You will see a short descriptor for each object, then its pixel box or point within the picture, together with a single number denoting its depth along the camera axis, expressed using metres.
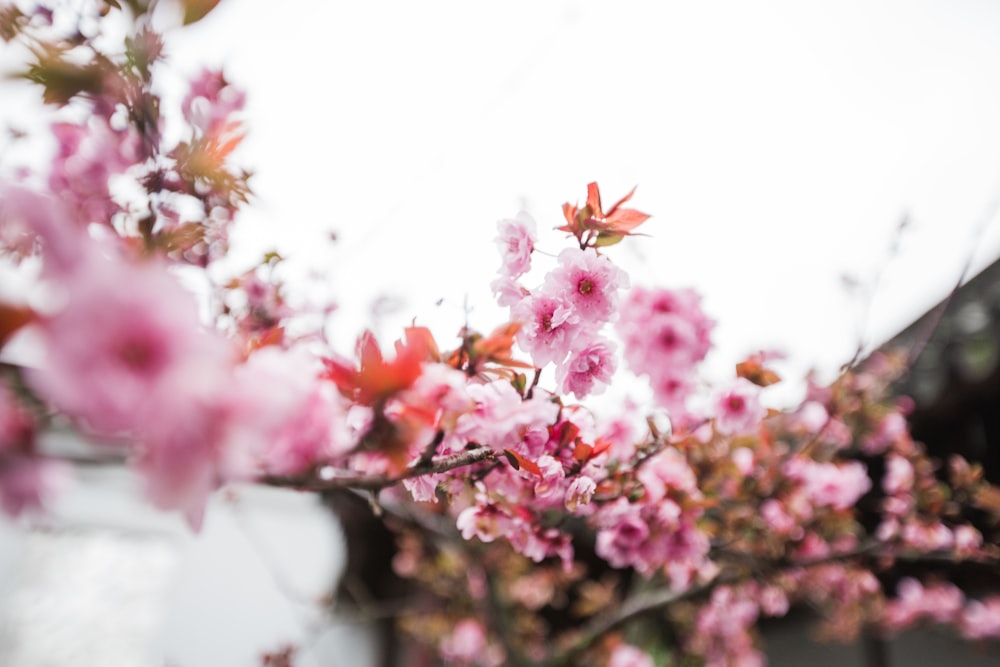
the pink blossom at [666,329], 0.56
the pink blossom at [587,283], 0.47
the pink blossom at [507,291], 0.48
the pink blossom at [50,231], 0.26
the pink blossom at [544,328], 0.47
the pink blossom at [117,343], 0.25
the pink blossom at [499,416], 0.44
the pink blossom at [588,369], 0.48
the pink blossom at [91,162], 0.51
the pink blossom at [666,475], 0.56
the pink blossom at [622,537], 0.55
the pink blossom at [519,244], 0.49
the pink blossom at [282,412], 0.28
